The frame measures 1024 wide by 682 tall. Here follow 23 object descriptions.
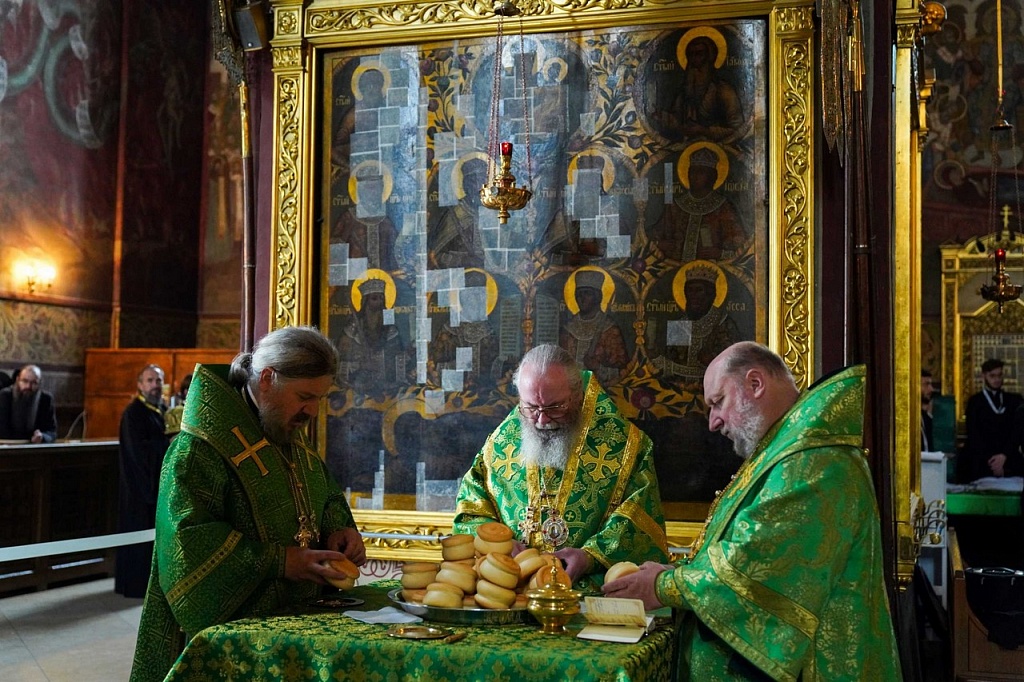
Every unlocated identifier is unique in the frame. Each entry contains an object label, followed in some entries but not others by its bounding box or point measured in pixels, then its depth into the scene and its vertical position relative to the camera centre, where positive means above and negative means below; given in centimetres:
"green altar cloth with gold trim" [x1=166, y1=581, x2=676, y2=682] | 241 -64
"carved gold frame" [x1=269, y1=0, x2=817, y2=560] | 453 +112
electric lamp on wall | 1169 +111
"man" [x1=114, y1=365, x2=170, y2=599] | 857 -74
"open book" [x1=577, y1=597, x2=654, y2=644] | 258 -59
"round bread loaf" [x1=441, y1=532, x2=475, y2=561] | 288 -46
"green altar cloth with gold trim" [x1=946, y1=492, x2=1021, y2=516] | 941 -109
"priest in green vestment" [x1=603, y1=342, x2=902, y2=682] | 257 -47
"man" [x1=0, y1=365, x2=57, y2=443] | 1019 -29
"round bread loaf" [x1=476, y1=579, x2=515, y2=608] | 274 -56
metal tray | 272 -60
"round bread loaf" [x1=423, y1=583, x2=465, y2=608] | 275 -56
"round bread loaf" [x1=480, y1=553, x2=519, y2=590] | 277 -50
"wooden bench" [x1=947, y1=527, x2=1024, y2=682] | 547 -138
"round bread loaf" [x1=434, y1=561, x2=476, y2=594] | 279 -51
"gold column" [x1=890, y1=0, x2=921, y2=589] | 442 +23
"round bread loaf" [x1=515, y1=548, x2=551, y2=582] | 284 -49
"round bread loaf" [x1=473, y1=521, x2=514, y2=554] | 292 -44
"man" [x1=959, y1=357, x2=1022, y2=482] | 1128 -54
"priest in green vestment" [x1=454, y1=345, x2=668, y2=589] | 363 -33
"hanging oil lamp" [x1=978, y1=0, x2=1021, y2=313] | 1024 +87
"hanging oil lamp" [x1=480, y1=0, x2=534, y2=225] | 455 +91
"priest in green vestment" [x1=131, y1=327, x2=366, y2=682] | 288 -36
